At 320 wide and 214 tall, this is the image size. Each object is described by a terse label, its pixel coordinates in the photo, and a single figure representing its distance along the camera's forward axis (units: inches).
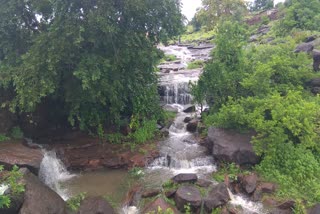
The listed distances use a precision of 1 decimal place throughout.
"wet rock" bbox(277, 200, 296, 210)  383.2
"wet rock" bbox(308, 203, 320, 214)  362.2
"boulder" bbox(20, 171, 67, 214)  347.3
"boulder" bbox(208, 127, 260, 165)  481.1
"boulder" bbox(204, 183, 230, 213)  384.2
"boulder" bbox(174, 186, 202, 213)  388.2
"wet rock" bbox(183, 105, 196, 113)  761.0
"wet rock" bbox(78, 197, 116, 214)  371.3
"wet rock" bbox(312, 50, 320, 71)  666.2
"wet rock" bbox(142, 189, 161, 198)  419.2
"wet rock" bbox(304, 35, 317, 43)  879.7
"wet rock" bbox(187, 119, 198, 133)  650.2
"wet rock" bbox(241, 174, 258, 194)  417.0
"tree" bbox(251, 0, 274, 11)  2819.6
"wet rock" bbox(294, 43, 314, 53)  763.0
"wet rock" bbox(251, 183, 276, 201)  409.1
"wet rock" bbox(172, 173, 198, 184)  438.0
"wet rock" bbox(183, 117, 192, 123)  689.5
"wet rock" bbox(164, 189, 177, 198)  413.1
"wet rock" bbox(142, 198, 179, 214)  384.5
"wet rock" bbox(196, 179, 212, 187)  432.5
